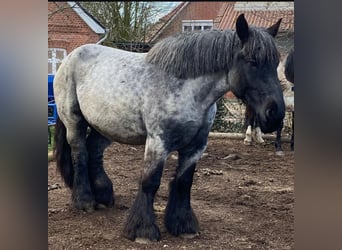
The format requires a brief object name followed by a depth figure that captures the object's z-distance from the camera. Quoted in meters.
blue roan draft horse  2.51
